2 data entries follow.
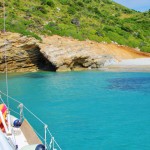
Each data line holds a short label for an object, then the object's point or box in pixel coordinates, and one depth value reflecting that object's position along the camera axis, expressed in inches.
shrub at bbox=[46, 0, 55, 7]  2351.1
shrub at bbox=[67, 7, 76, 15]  2416.2
